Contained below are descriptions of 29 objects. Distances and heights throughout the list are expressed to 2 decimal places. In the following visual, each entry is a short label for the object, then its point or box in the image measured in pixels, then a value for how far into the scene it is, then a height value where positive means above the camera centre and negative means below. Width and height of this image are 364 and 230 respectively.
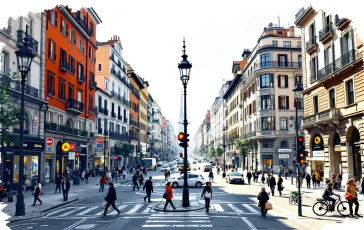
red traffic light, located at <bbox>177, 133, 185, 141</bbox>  18.91 +0.46
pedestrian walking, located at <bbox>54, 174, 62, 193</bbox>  28.66 -2.87
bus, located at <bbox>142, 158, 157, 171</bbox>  75.48 -3.71
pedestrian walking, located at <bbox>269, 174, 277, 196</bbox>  27.34 -2.92
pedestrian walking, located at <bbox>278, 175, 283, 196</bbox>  27.01 -2.97
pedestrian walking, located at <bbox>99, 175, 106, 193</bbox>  30.44 -3.06
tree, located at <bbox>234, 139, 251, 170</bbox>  59.94 -0.31
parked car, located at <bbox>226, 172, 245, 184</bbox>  39.54 -3.67
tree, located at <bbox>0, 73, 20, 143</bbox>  18.06 +1.62
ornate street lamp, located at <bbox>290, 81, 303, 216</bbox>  21.62 +3.32
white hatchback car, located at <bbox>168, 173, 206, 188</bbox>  34.97 -3.50
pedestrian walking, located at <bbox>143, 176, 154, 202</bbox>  22.84 -2.64
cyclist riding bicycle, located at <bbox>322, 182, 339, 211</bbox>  17.12 -2.41
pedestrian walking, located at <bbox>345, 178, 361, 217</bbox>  16.00 -2.24
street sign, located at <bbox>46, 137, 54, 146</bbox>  30.30 +0.42
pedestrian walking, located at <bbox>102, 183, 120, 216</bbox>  18.02 -2.59
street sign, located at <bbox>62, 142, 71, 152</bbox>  33.25 -0.06
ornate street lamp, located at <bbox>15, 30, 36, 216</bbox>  17.50 +1.80
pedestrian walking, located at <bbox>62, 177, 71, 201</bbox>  23.97 -2.75
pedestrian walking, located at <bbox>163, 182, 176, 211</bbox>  18.71 -2.55
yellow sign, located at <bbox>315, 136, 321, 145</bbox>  36.00 +0.47
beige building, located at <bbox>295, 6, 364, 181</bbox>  28.31 +4.72
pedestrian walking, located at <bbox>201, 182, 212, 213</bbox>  18.52 -2.63
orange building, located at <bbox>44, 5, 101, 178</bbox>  37.66 +7.70
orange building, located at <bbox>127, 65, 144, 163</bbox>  82.38 +9.20
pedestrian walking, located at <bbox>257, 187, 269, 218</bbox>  16.61 -2.59
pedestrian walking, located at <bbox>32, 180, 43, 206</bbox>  21.36 -2.62
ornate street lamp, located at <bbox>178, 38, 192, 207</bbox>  19.36 +3.69
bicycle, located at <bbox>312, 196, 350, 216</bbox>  17.00 -3.06
